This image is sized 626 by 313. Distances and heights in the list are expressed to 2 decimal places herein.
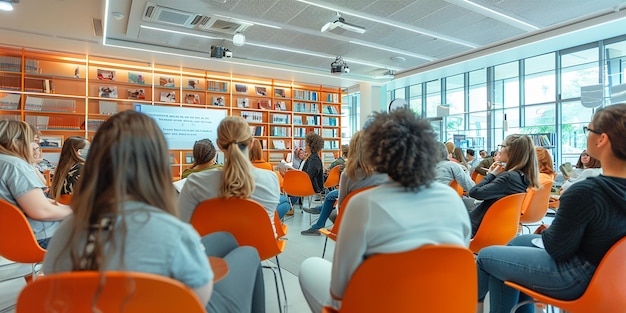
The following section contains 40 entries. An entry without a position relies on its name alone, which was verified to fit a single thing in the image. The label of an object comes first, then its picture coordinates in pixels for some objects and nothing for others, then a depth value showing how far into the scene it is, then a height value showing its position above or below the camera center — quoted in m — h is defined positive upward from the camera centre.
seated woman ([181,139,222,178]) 2.57 +0.02
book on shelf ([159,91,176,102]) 7.68 +1.39
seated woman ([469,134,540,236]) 2.39 -0.15
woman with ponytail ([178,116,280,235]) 1.79 -0.13
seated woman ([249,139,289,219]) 4.52 +0.00
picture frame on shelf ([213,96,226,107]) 8.25 +1.36
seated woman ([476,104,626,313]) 1.27 -0.29
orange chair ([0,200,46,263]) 1.84 -0.47
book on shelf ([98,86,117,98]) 6.98 +1.36
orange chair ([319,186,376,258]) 2.29 -0.47
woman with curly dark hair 1.01 -0.16
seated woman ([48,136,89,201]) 2.63 -0.11
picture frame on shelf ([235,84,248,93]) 8.60 +1.76
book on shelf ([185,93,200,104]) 7.91 +1.38
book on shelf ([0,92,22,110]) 6.10 +1.02
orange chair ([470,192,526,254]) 2.19 -0.45
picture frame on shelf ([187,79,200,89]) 7.98 +1.75
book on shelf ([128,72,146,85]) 7.31 +1.71
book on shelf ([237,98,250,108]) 8.58 +1.39
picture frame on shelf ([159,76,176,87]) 7.64 +1.72
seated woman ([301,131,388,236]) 2.42 -0.14
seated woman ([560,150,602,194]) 3.23 -0.10
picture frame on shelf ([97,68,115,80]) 7.00 +1.73
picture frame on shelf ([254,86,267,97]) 8.90 +1.76
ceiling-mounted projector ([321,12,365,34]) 5.36 +2.15
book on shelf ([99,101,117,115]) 6.98 +1.03
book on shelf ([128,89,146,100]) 7.34 +1.37
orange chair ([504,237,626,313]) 1.22 -0.50
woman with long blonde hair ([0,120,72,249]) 1.96 -0.16
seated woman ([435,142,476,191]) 3.02 -0.16
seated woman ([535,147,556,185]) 3.50 -0.07
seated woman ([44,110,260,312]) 0.81 -0.15
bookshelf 6.32 +1.39
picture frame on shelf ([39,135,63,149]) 6.45 +0.28
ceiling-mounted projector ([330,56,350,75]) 7.27 +1.97
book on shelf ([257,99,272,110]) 8.88 +1.40
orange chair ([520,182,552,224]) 3.00 -0.44
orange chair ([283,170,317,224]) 4.79 -0.40
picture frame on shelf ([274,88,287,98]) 9.18 +1.76
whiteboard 7.33 +0.77
